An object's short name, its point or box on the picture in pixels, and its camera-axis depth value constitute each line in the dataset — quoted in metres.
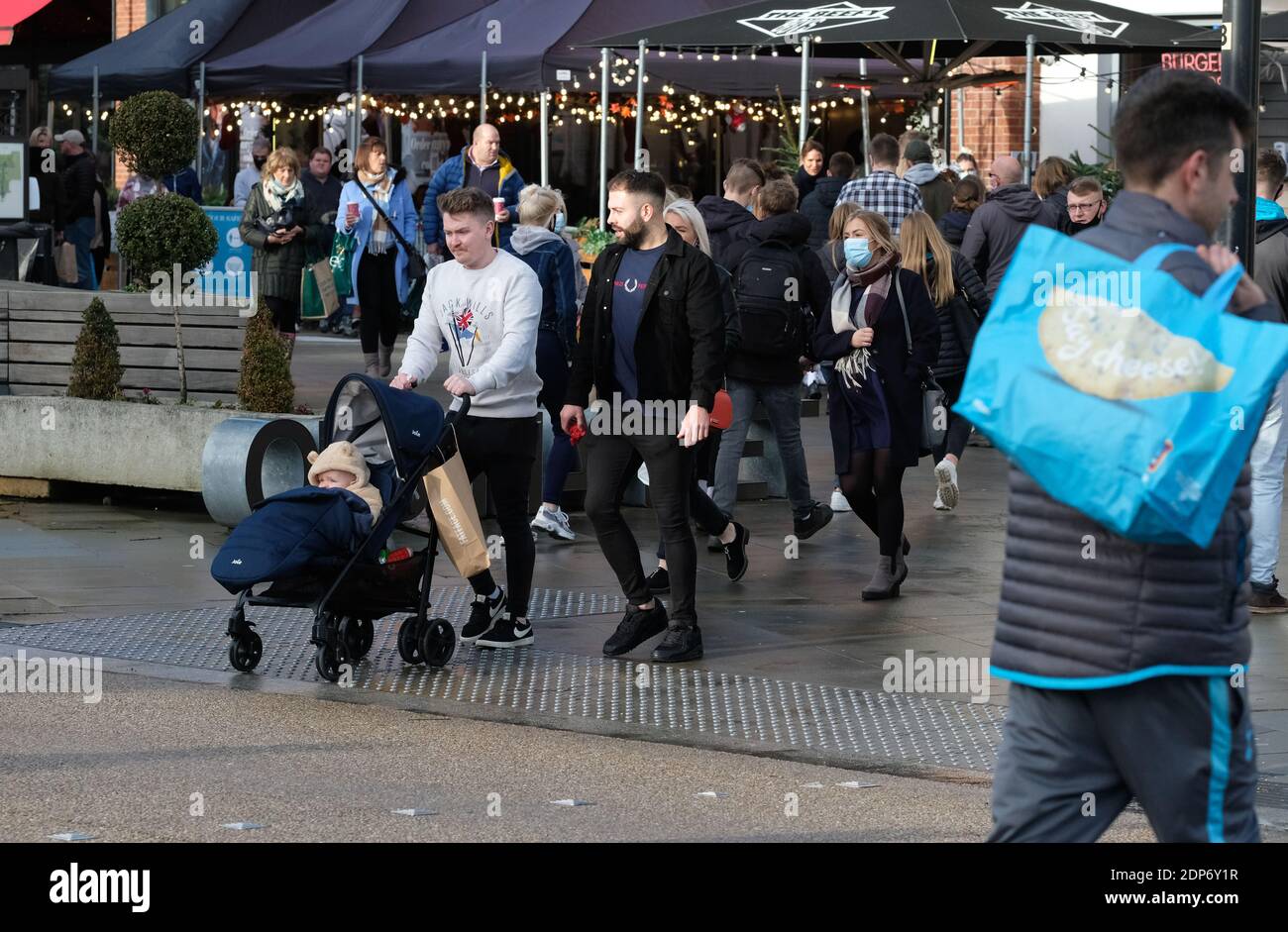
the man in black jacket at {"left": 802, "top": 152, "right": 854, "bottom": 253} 16.47
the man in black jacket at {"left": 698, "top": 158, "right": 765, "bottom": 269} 12.06
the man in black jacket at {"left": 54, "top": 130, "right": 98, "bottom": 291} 22.78
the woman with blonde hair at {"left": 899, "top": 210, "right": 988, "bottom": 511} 11.36
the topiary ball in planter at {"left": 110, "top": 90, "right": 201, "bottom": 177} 13.11
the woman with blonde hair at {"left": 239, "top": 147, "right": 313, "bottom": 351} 16.05
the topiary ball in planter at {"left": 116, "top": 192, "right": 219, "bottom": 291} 12.27
